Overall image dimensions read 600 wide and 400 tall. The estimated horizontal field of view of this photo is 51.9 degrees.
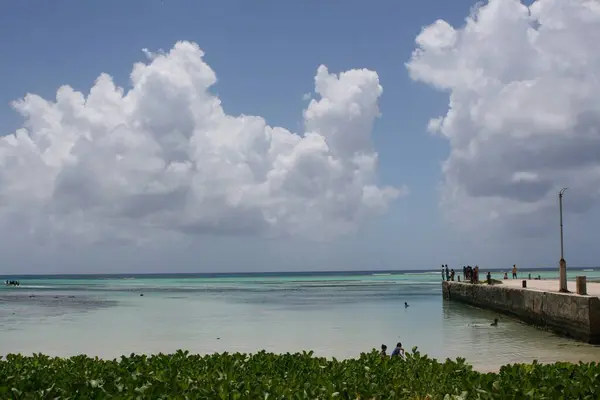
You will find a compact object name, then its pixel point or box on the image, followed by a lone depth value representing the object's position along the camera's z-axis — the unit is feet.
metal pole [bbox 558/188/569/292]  108.95
